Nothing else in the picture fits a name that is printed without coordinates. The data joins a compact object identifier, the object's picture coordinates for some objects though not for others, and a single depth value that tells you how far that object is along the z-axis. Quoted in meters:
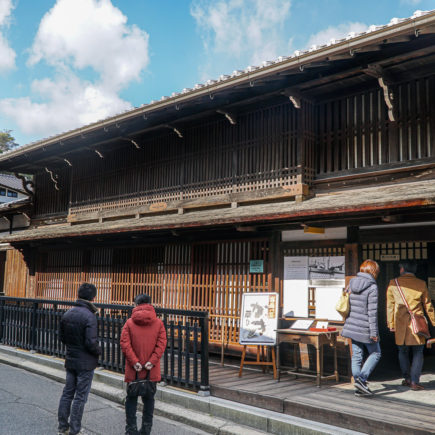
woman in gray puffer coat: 6.67
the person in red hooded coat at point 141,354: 5.42
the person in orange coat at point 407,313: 7.06
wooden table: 7.34
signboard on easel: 8.11
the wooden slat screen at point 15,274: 16.47
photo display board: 8.25
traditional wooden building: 7.65
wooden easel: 7.86
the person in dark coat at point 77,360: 5.74
